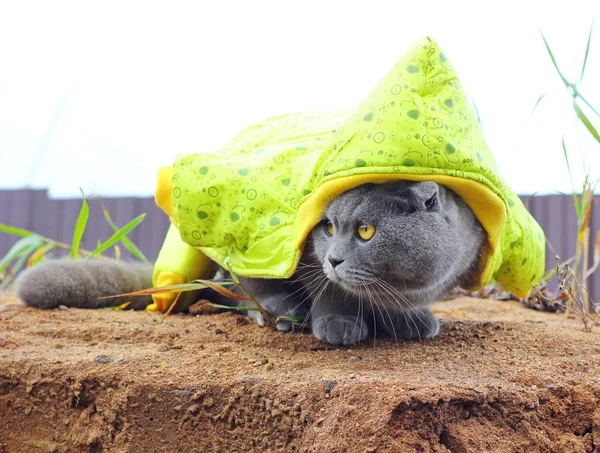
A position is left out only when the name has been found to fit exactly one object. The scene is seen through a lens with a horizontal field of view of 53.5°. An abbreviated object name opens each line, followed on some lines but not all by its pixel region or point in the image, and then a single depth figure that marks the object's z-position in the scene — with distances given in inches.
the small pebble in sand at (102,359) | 44.8
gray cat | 43.4
